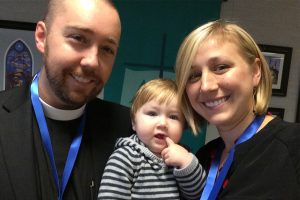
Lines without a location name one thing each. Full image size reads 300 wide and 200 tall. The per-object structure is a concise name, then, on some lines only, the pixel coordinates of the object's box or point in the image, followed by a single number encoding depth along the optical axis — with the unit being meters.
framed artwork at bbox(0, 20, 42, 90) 2.32
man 1.25
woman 1.13
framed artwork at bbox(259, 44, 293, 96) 2.61
